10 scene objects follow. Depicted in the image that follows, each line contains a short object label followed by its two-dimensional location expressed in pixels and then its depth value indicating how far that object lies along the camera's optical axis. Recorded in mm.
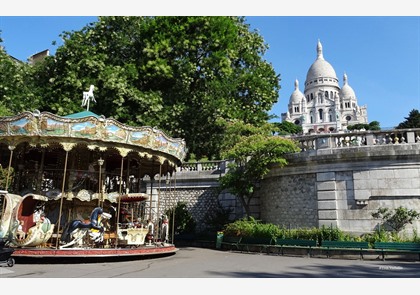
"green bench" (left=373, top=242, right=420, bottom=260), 14062
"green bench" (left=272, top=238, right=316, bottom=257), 16125
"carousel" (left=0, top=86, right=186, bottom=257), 14336
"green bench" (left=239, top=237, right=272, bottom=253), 17666
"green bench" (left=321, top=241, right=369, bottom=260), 14836
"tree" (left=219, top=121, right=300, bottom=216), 19438
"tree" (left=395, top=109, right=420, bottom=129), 56750
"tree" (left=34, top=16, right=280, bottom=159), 25969
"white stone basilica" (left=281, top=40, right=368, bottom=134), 138125
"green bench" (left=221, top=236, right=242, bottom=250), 18986
